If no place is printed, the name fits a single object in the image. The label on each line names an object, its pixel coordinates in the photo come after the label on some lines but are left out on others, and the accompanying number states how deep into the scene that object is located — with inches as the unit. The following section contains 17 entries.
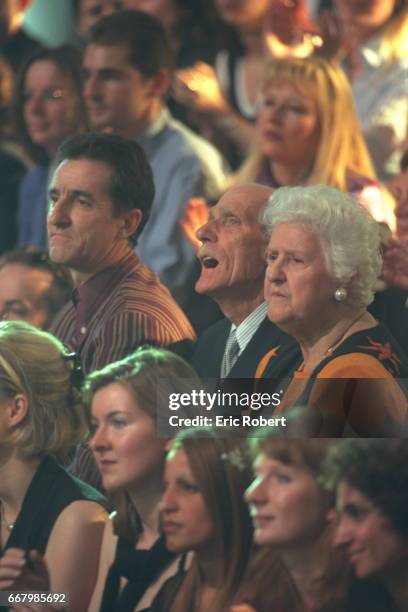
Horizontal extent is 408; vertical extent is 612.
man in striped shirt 473.0
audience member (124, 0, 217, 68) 566.1
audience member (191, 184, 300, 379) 458.1
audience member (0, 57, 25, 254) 536.9
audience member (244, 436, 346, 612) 441.7
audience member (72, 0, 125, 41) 573.7
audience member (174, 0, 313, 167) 554.0
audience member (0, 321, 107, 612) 461.5
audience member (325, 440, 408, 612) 437.5
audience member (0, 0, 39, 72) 579.5
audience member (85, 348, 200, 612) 456.6
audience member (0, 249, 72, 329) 492.2
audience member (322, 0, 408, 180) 534.5
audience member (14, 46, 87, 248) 543.6
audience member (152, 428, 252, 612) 449.0
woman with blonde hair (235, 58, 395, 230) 514.1
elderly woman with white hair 440.2
